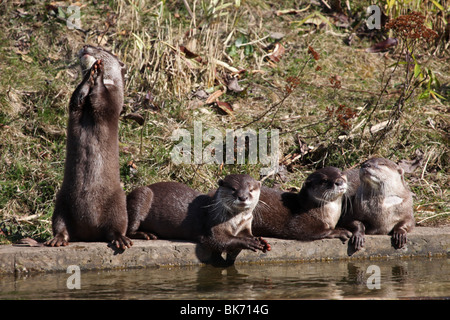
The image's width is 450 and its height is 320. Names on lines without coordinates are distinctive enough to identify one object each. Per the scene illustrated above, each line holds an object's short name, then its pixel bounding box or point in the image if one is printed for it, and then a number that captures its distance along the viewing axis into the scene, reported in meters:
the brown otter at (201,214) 8.48
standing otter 8.23
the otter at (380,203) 9.26
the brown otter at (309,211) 8.99
